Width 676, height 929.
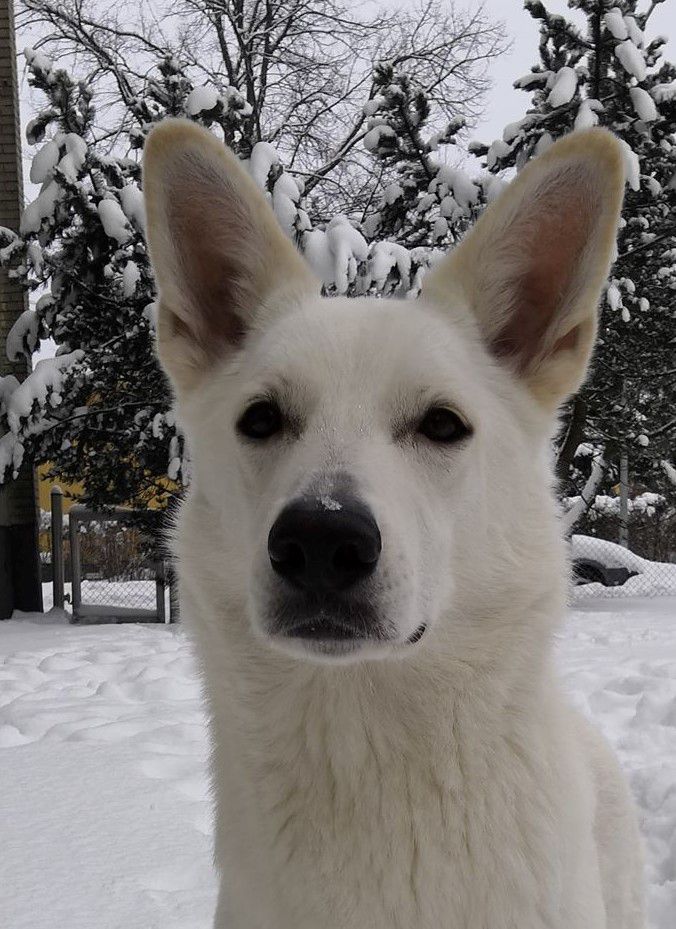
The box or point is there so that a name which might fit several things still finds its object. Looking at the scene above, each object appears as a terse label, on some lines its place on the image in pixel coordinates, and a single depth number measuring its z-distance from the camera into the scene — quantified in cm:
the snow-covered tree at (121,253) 699
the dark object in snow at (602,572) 1090
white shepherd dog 154
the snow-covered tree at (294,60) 1260
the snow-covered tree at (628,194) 743
